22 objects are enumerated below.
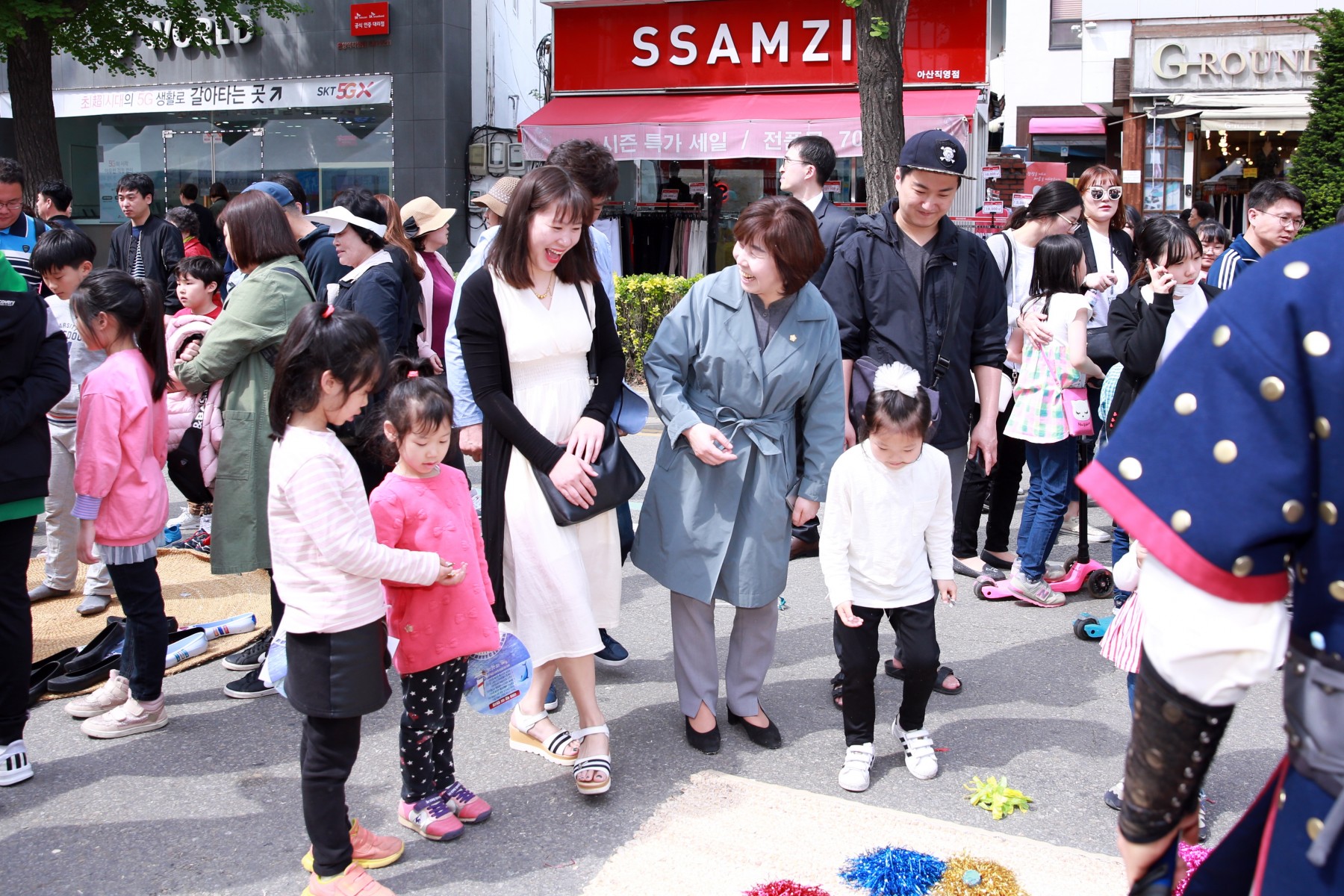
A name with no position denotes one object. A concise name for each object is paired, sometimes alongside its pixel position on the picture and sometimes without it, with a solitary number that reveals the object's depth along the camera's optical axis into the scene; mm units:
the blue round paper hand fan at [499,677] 3430
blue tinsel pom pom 3012
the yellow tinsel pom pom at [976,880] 2990
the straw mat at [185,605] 4934
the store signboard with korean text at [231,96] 17656
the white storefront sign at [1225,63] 13875
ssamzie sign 15367
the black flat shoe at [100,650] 4465
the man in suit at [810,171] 5938
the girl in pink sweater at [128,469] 3918
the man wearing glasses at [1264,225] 5871
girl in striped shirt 2906
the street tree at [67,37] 13625
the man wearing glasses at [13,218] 6656
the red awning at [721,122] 14281
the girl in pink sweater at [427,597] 3211
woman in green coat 4227
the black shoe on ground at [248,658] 4613
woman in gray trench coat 3797
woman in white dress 3541
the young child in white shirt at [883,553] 3633
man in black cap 4316
